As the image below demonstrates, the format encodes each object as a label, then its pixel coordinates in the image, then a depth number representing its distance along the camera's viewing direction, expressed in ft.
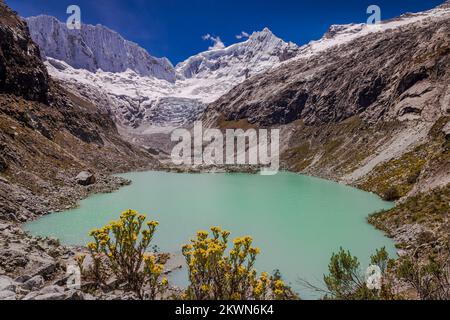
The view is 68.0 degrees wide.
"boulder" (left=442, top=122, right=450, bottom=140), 152.66
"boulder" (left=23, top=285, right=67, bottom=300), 31.07
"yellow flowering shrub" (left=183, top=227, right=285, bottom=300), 33.14
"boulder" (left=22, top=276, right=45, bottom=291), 46.70
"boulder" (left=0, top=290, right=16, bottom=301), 36.24
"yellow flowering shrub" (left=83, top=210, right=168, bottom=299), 41.37
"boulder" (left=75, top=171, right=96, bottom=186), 198.12
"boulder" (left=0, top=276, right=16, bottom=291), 40.95
